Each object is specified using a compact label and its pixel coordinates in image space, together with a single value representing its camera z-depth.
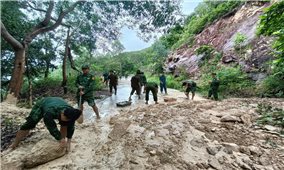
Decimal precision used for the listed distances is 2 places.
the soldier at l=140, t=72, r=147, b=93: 5.92
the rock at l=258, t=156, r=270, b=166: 2.23
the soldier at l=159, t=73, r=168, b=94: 6.98
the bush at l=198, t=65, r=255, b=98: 6.76
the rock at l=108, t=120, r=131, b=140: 2.81
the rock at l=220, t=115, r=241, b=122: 3.28
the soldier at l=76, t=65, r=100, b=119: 3.45
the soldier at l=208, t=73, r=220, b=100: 5.86
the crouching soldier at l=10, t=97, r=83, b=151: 2.22
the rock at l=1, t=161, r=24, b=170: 2.12
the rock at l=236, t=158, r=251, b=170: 2.16
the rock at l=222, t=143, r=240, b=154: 2.43
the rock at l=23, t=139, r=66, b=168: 2.15
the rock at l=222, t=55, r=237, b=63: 8.60
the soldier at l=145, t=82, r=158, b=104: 4.90
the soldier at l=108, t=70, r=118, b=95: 6.62
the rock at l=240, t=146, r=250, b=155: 2.39
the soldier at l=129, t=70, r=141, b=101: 5.61
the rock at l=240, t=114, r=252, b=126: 3.23
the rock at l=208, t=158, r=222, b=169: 2.16
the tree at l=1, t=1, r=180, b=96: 4.85
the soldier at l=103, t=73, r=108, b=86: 9.75
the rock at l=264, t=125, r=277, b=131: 2.97
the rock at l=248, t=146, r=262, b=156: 2.38
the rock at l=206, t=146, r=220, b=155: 2.39
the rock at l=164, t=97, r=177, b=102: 5.29
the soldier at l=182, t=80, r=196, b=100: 5.93
